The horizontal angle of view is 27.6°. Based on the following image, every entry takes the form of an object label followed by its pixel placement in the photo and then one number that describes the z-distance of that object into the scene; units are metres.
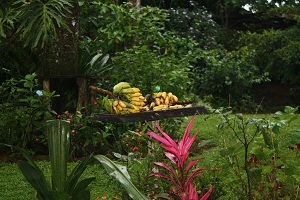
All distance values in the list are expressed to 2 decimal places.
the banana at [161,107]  4.01
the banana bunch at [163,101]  4.10
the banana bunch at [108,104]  4.05
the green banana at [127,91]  4.20
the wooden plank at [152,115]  3.81
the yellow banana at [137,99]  4.11
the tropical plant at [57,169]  3.52
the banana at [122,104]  3.94
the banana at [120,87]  4.25
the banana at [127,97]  4.11
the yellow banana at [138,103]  4.06
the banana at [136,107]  3.97
